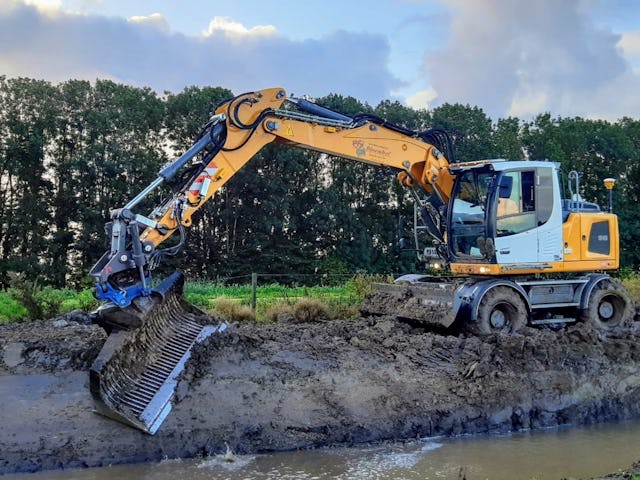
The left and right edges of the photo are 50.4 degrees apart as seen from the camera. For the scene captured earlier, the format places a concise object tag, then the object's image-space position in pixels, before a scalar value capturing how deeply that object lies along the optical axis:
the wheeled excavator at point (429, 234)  7.48
